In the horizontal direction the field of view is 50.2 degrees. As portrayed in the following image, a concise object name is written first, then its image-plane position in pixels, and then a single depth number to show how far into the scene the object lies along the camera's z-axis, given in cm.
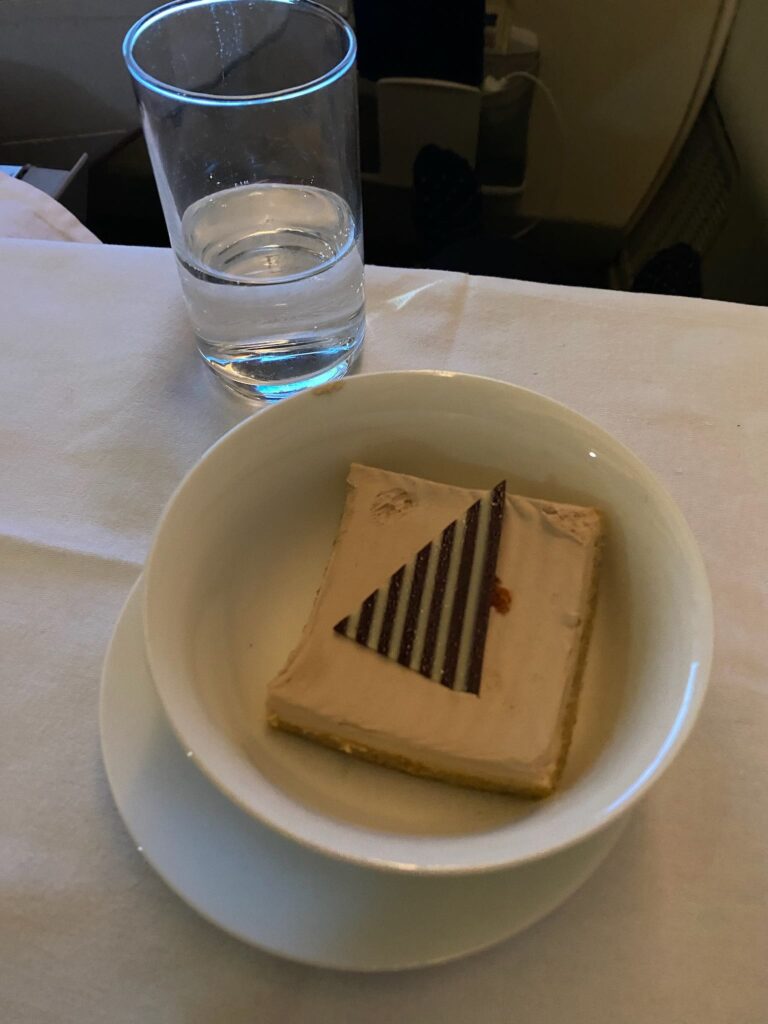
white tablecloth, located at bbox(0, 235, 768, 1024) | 32
